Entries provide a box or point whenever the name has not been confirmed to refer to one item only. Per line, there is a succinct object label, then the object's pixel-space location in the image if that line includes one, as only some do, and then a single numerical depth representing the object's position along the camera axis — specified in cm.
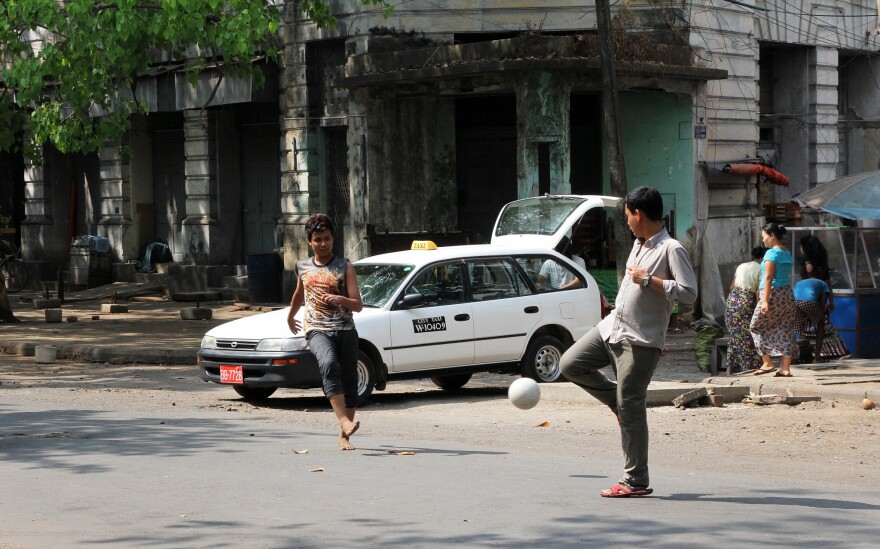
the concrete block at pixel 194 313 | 2269
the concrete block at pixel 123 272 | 2959
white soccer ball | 850
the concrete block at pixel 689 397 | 1182
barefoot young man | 950
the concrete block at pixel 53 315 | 2217
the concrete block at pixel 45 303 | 2623
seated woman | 1492
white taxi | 1226
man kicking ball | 739
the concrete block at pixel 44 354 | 1738
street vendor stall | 1554
